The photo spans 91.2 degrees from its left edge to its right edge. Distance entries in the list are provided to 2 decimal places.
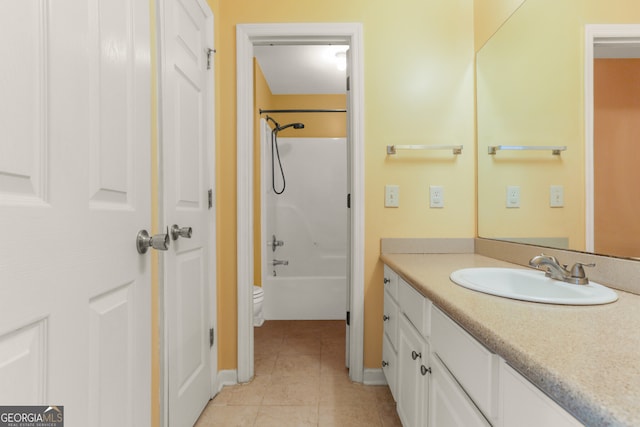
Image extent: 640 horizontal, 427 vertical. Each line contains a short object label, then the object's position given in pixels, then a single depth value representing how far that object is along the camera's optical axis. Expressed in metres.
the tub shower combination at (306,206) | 3.37
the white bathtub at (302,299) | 2.98
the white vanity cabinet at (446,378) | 0.55
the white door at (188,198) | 1.25
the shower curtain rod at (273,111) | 2.98
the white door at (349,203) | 1.87
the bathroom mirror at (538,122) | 1.09
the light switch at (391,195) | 1.85
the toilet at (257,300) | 2.46
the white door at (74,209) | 0.53
